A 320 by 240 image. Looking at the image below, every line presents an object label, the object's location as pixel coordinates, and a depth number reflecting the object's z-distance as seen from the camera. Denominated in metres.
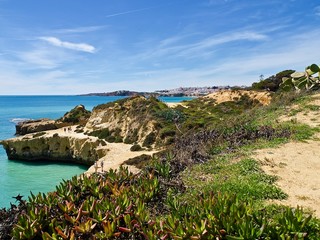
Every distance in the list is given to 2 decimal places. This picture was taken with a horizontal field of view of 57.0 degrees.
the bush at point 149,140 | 35.06
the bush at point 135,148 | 33.88
